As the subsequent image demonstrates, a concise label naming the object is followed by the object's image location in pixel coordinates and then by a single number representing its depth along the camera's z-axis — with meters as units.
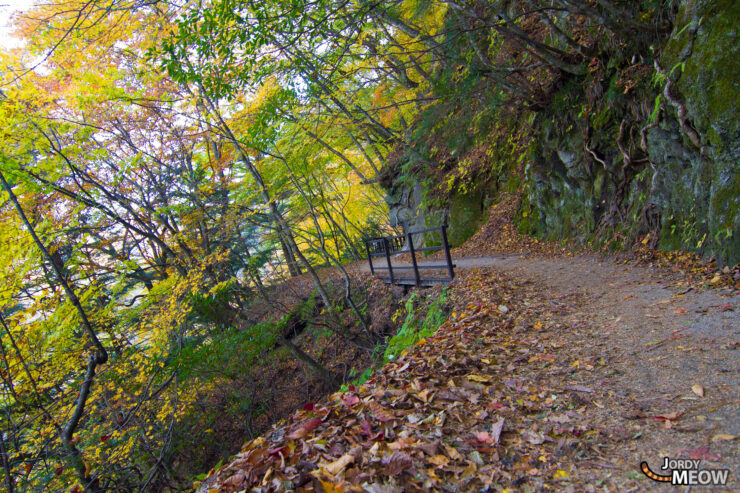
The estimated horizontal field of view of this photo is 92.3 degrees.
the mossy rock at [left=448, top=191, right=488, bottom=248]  13.22
